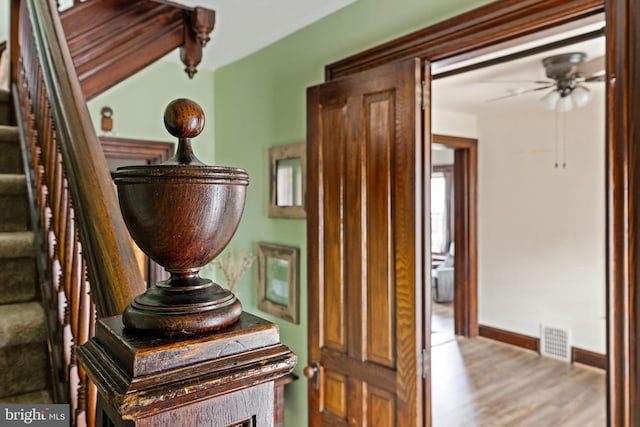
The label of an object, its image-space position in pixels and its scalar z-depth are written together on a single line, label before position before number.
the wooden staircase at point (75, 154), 0.82
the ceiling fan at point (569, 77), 3.06
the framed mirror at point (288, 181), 2.75
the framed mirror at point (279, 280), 2.83
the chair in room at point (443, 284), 7.41
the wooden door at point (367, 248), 1.94
